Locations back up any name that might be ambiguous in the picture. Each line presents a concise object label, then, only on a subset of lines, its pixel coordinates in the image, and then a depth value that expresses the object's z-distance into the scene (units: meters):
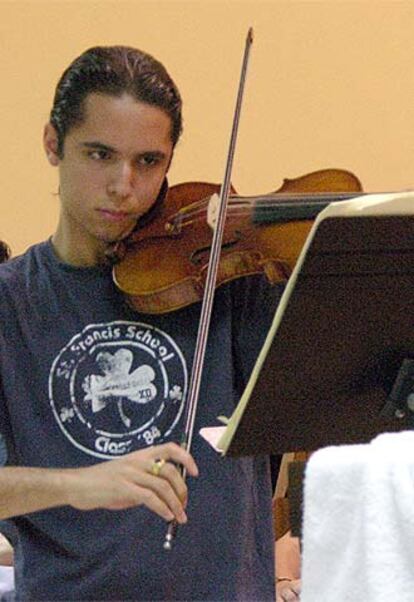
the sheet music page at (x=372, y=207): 4.74
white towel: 4.59
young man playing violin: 5.30
